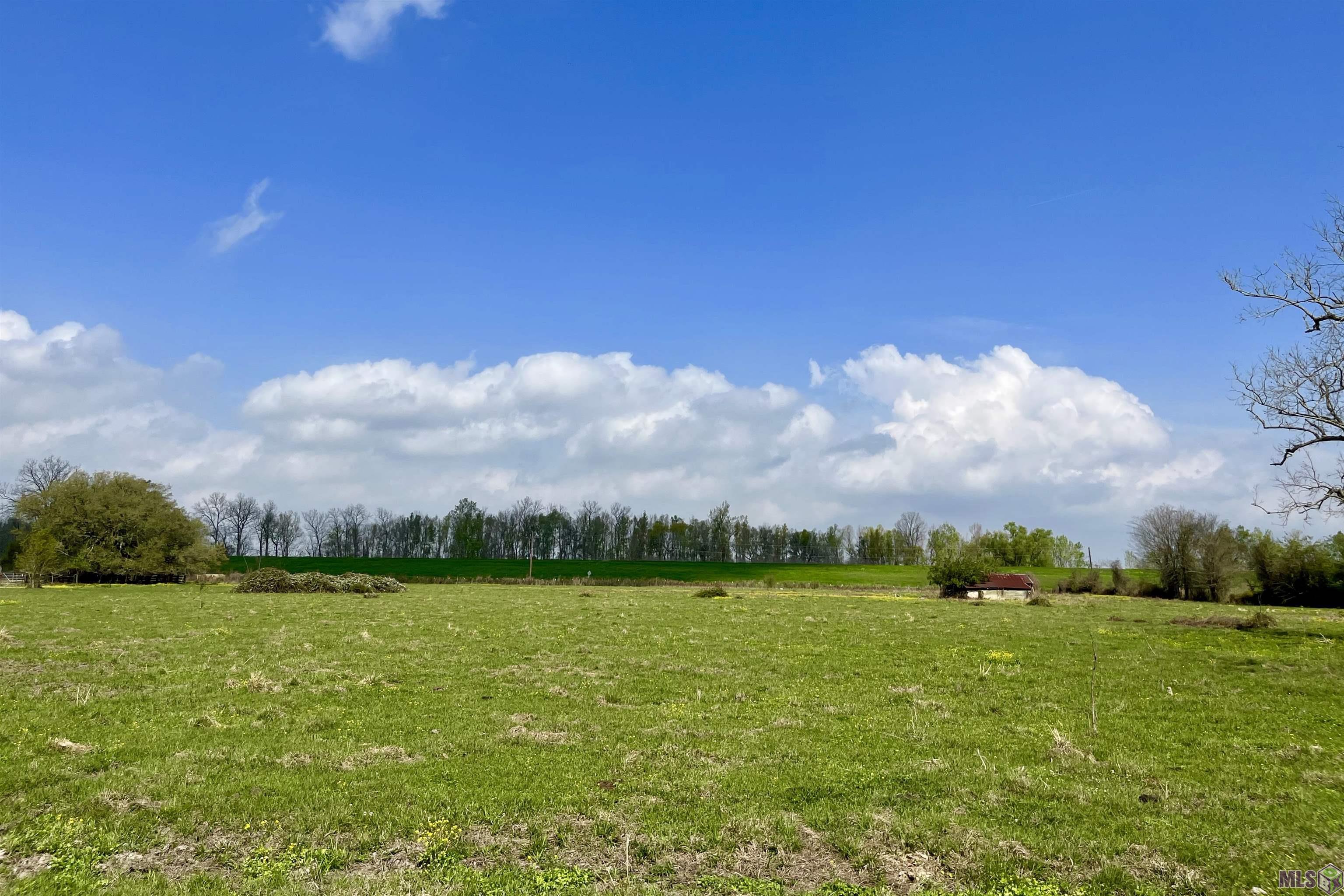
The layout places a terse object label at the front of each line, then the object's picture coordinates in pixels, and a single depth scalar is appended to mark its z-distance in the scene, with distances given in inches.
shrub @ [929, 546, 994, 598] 2773.1
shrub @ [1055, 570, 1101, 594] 3553.2
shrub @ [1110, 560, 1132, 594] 3457.2
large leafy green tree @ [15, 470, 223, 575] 2864.2
